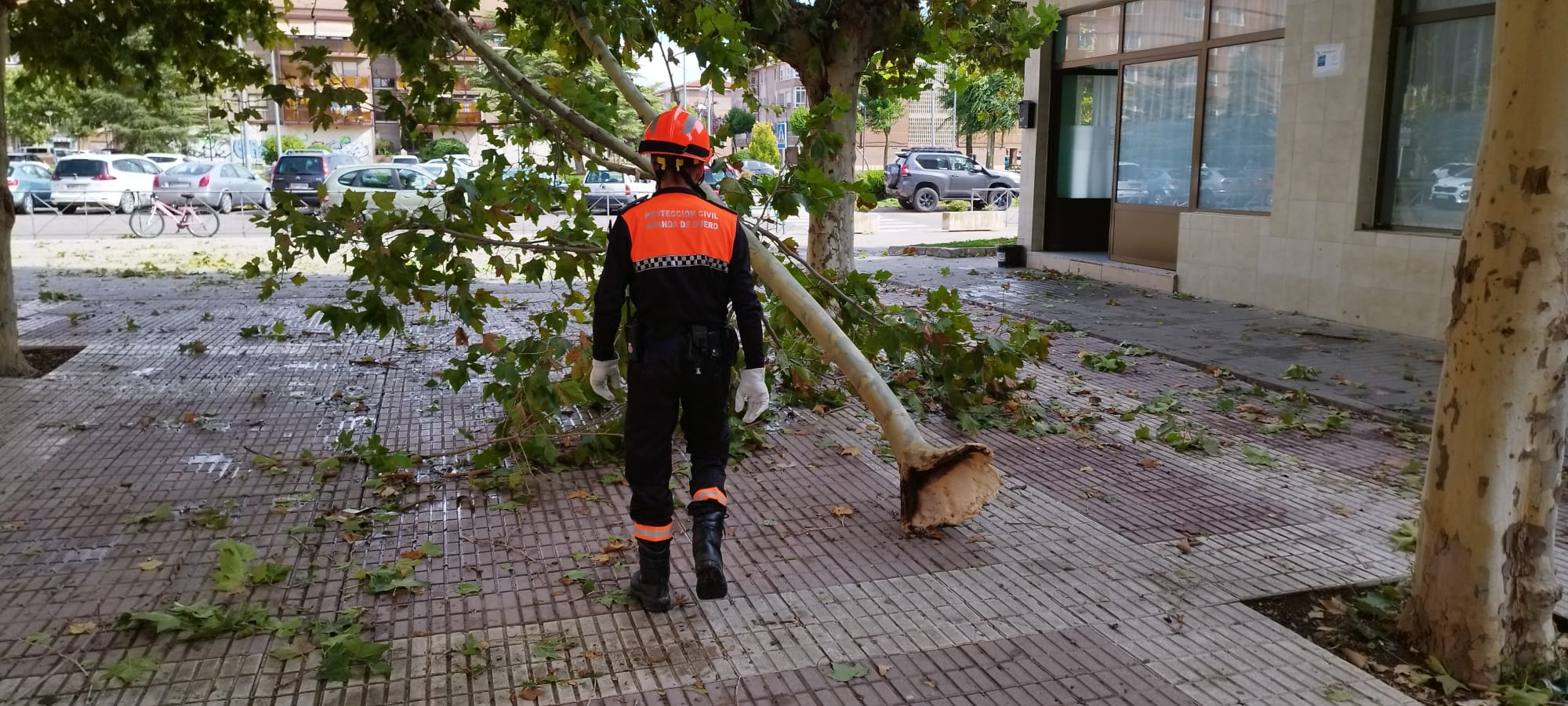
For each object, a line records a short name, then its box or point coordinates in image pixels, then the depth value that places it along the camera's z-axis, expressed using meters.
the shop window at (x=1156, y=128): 13.88
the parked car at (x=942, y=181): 34.25
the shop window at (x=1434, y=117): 9.92
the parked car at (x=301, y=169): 29.16
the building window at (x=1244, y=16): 12.06
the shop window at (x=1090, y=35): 15.12
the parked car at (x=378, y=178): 24.42
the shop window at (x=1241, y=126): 12.25
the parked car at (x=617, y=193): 26.09
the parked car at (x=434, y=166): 27.69
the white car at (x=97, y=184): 28.52
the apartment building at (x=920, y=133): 71.88
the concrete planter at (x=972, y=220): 26.69
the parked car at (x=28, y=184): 27.73
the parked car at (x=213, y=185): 28.19
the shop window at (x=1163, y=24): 13.52
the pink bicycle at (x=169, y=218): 22.84
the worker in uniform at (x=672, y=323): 4.14
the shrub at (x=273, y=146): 53.78
